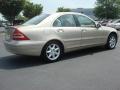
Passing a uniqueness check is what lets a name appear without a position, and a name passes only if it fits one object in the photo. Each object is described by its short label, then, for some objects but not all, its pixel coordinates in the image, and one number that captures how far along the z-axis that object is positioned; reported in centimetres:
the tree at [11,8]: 1423
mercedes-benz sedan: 371
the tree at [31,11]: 2516
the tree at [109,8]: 2621
